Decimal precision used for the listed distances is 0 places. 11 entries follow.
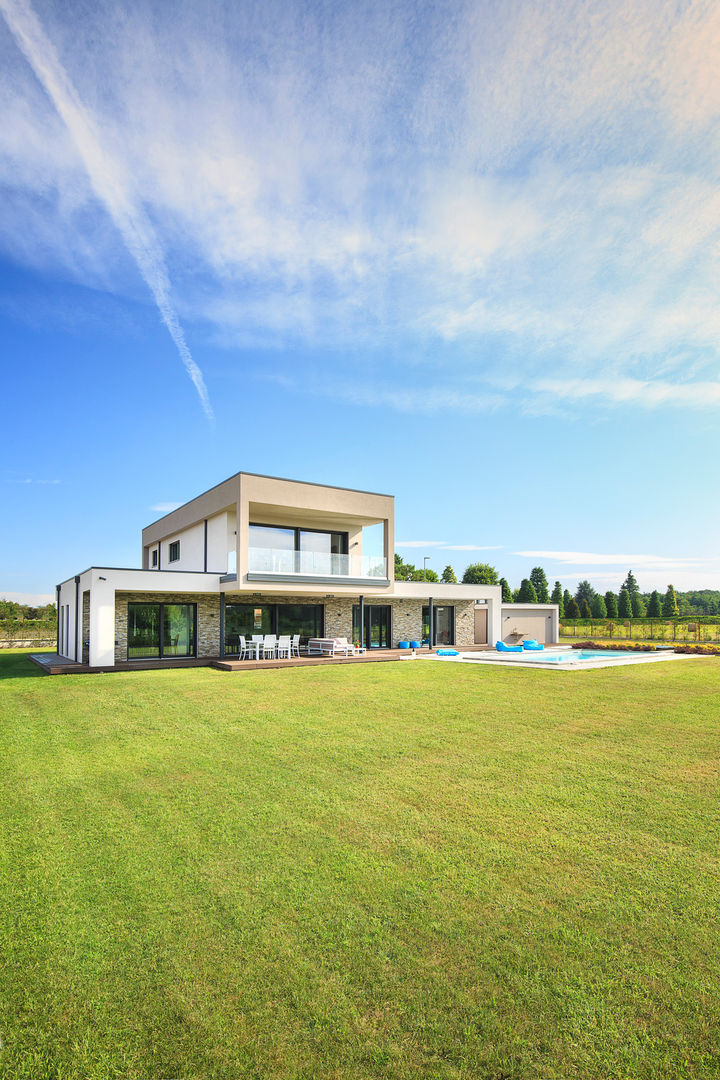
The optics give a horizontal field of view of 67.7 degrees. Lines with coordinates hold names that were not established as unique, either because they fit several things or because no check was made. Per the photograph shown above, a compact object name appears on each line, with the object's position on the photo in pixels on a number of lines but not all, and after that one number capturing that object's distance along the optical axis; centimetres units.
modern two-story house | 1722
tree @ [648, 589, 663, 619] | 4462
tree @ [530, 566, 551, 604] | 5512
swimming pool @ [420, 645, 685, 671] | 1614
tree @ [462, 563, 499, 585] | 5075
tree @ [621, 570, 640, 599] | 7317
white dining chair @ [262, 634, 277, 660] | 1773
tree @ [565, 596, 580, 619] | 4606
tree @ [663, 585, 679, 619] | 4400
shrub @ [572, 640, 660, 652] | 2374
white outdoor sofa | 1881
